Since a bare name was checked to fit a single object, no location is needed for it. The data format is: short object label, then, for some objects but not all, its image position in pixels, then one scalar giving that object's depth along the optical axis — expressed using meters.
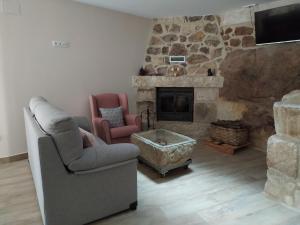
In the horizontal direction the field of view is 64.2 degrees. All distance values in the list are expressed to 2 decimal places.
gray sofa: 1.81
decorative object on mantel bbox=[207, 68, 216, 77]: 4.47
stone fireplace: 4.54
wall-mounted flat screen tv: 3.19
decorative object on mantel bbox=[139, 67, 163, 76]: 4.70
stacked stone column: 2.28
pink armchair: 3.60
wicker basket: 3.91
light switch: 3.77
